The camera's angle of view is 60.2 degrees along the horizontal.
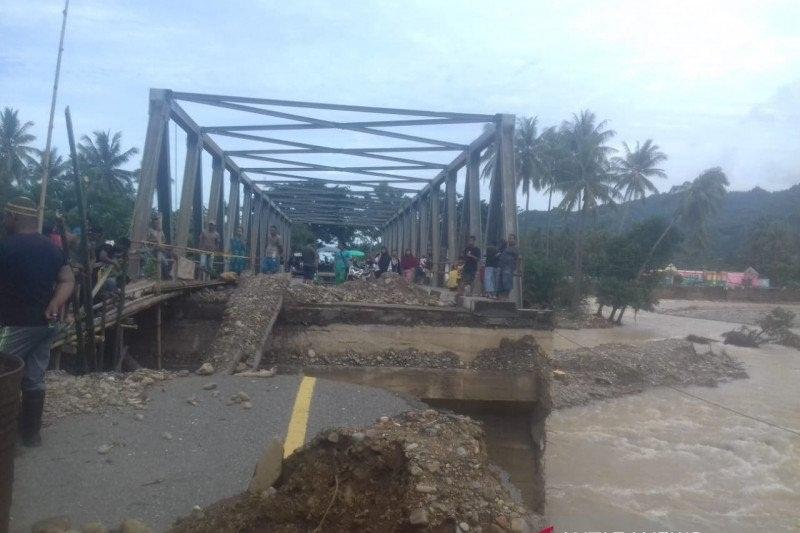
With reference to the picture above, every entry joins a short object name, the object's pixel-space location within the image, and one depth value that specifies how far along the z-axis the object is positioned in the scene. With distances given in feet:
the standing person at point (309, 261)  59.41
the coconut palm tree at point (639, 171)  174.40
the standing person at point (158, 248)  29.93
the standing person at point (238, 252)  55.71
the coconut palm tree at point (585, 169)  149.38
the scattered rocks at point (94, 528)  11.77
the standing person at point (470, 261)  42.27
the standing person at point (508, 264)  36.01
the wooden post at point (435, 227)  61.98
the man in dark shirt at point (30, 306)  14.61
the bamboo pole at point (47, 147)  18.69
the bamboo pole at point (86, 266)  16.62
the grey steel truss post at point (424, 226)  69.46
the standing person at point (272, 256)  60.14
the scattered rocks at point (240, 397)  18.78
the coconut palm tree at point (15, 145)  130.00
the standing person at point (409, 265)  62.75
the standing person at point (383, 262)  66.99
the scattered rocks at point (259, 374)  21.36
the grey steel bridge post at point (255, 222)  73.14
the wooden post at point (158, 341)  29.32
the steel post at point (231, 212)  56.89
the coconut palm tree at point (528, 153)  149.18
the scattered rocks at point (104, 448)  14.94
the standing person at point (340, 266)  68.64
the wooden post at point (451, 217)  54.29
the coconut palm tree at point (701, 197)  180.96
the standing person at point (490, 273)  38.70
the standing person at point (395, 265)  72.33
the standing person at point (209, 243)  44.73
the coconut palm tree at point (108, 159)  122.31
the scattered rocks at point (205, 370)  21.58
